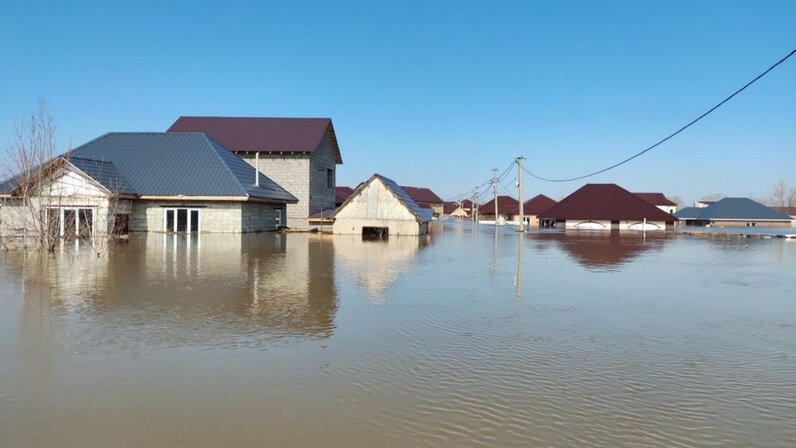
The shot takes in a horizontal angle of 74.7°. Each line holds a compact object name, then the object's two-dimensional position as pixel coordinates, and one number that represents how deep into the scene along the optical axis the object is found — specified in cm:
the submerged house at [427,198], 11688
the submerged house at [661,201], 9502
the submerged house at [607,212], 5556
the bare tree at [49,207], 1772
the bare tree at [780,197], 14277
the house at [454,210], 12314
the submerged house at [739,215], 7519
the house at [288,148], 3878
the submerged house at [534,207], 7625
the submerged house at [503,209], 9219
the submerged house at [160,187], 2708
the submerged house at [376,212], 3231
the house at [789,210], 11088
